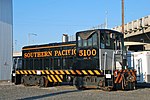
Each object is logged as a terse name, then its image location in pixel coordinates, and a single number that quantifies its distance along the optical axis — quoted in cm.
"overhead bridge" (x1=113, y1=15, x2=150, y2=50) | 3419
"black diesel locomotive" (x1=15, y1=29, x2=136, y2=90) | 1781
